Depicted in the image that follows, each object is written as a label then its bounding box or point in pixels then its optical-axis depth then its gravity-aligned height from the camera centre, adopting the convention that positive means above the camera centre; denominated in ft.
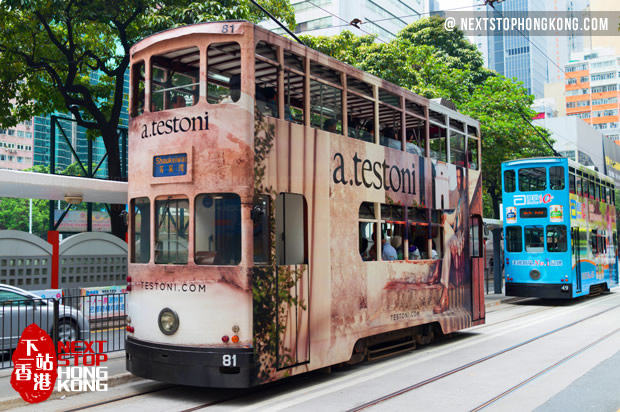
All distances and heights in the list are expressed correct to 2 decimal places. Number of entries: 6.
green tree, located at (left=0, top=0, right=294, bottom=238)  55.83 +20.21
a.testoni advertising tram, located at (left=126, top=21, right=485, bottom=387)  23.96 +1.47
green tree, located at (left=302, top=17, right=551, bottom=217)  79.92 +21.79
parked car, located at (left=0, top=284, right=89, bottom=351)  32.55 -3.73
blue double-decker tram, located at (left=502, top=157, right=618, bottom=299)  61.77 +1.33
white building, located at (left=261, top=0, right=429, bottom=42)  172.45 +65.82
